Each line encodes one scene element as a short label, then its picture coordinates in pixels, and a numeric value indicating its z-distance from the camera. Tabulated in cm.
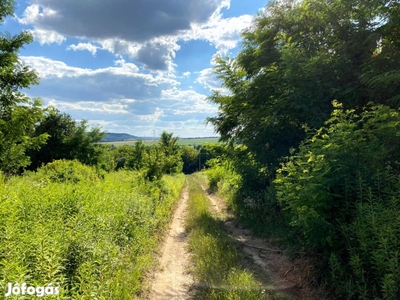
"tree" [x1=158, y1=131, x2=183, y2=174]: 2558
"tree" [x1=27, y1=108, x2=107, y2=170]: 3441
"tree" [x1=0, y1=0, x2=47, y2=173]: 1105
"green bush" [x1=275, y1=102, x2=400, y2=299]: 403
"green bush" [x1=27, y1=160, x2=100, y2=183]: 1297
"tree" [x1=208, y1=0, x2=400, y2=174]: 694
